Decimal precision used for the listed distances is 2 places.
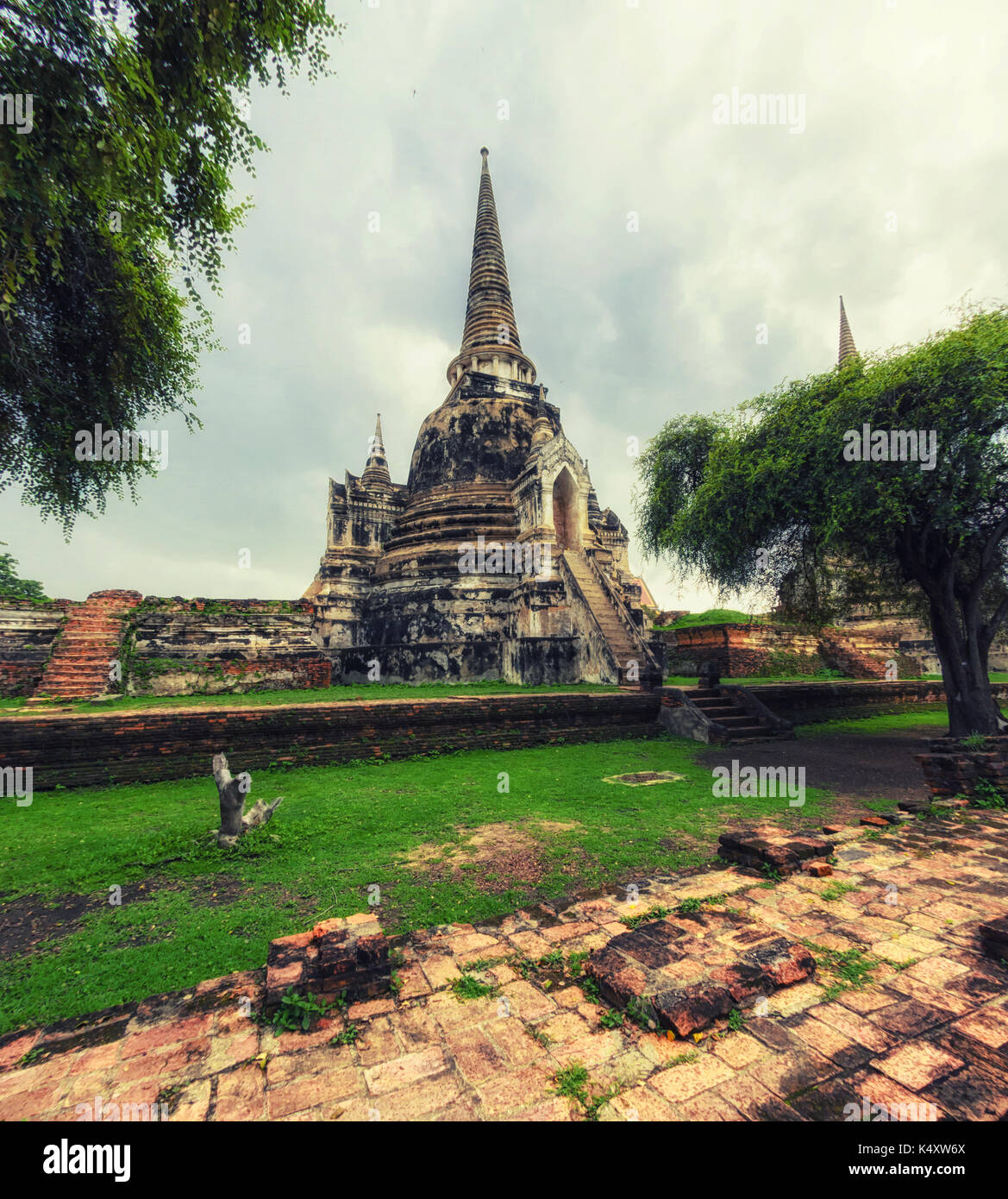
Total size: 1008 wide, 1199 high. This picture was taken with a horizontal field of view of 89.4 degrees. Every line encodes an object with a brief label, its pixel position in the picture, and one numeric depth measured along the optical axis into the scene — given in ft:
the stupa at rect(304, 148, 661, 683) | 42.78
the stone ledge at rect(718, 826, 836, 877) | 11.70
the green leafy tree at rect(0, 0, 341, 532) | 15.84
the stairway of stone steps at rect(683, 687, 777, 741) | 31.35
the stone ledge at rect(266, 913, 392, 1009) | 7.39
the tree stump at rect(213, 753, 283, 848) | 13.88
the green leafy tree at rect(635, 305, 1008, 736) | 21.91
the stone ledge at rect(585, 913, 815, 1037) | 6.84
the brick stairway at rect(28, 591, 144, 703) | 35.40
